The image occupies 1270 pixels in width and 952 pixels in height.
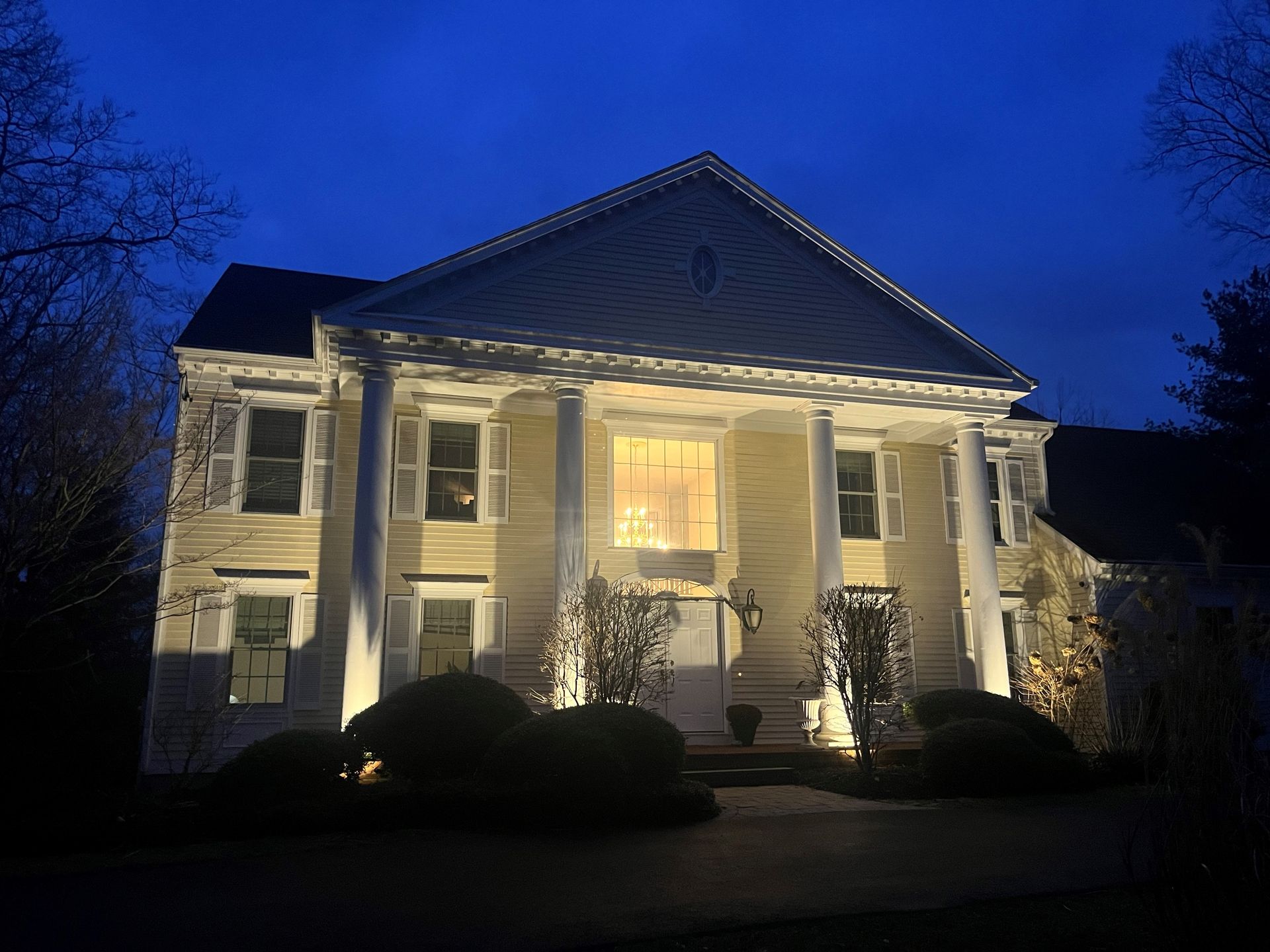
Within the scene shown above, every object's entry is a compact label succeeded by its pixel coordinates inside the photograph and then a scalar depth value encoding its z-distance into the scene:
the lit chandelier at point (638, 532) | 16.78
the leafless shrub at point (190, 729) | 13.30
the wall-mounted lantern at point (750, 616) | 16.44
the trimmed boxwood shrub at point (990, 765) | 11.73
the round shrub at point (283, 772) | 9.43
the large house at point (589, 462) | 14.41
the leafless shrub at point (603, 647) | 12.61
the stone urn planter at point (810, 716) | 15.01
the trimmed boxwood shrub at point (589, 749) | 9.56
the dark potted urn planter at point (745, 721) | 15.76
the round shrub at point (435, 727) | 10.69
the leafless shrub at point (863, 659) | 12.66
